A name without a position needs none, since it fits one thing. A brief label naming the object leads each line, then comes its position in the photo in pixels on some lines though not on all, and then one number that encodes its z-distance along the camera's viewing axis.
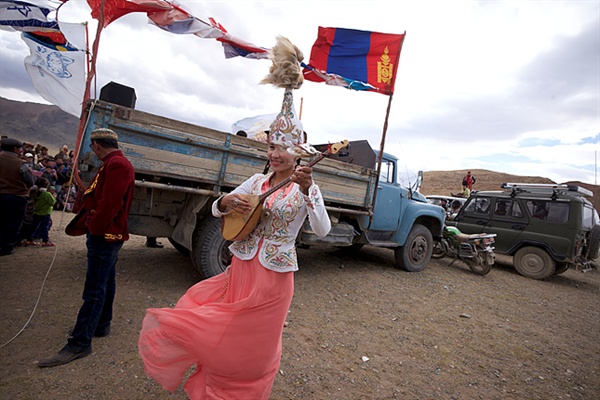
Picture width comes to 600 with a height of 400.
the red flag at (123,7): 4.12
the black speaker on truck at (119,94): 3.80
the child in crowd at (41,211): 5.39
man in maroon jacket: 2.32
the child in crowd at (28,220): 5.28
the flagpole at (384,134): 5.50
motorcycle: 7.26
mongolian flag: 5.93
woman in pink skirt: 1.69
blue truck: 3.32
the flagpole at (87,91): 3.10
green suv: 7.50
